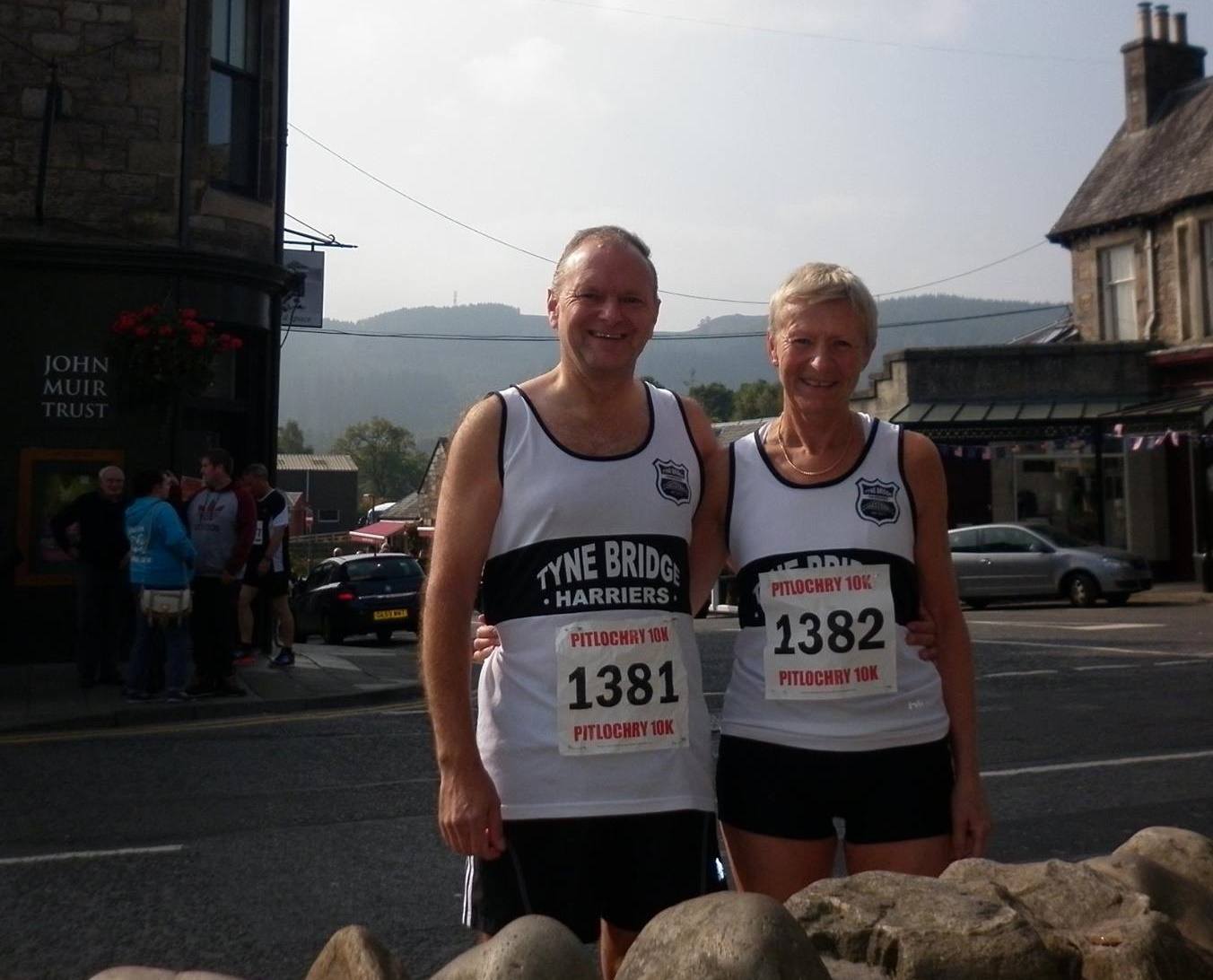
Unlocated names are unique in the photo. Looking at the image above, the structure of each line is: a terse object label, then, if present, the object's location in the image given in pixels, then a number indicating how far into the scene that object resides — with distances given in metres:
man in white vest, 2.93
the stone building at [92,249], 15.31
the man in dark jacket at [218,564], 12.85
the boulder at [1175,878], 3.01
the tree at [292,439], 179.00
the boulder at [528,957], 2.40
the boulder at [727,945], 2.33
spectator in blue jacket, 12.04
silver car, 25.05
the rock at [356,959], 2.56
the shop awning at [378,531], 65.13
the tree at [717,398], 135.20
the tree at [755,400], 126.12
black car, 22.14
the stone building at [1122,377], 30.24
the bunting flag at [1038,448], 30.05
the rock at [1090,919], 2.61
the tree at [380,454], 148.88
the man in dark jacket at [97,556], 13.09
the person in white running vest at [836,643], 3.10
